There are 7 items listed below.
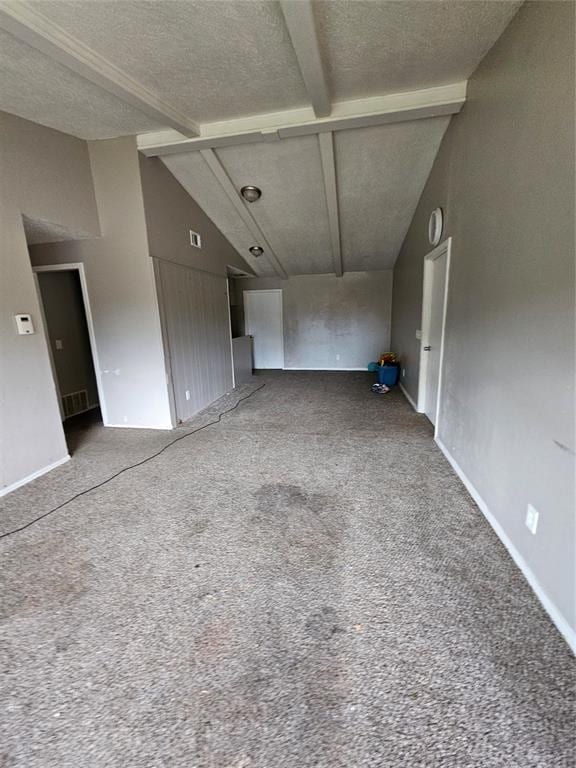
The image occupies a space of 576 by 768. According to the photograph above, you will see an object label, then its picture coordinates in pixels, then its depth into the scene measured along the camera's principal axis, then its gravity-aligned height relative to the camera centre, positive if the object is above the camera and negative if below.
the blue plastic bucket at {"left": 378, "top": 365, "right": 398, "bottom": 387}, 5.65 -1.06
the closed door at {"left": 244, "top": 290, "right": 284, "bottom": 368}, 7.39 -0.20
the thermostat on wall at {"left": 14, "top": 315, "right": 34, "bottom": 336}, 2.60 +0.01
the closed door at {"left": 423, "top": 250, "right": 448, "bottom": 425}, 3.38 -0.19
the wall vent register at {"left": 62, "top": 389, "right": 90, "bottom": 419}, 4.40 -1.08
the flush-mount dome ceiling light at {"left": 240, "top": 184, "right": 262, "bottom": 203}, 4.03 +1.53
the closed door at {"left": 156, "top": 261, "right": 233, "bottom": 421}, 3.82 -0.19
